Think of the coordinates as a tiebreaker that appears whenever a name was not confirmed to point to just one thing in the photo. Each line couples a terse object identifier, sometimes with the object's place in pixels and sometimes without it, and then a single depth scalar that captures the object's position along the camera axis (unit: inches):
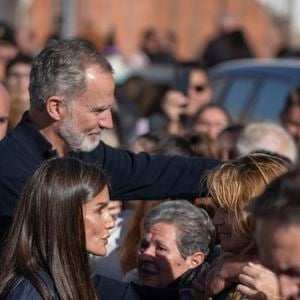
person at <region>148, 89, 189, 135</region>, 515.0
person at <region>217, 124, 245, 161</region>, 357.3
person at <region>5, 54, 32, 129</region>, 394.3
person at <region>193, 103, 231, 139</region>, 458.5
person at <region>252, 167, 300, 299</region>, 136.7
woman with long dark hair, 198.6
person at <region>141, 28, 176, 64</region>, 869.2
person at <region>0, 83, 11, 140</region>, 286.1
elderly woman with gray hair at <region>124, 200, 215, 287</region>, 231.6
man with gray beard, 245.1
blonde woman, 197.4
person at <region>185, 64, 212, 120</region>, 541.0
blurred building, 1223.2
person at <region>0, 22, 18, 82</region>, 544.9
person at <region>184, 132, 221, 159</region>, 324.4
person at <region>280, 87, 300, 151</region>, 435.4
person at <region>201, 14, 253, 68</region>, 775.5
